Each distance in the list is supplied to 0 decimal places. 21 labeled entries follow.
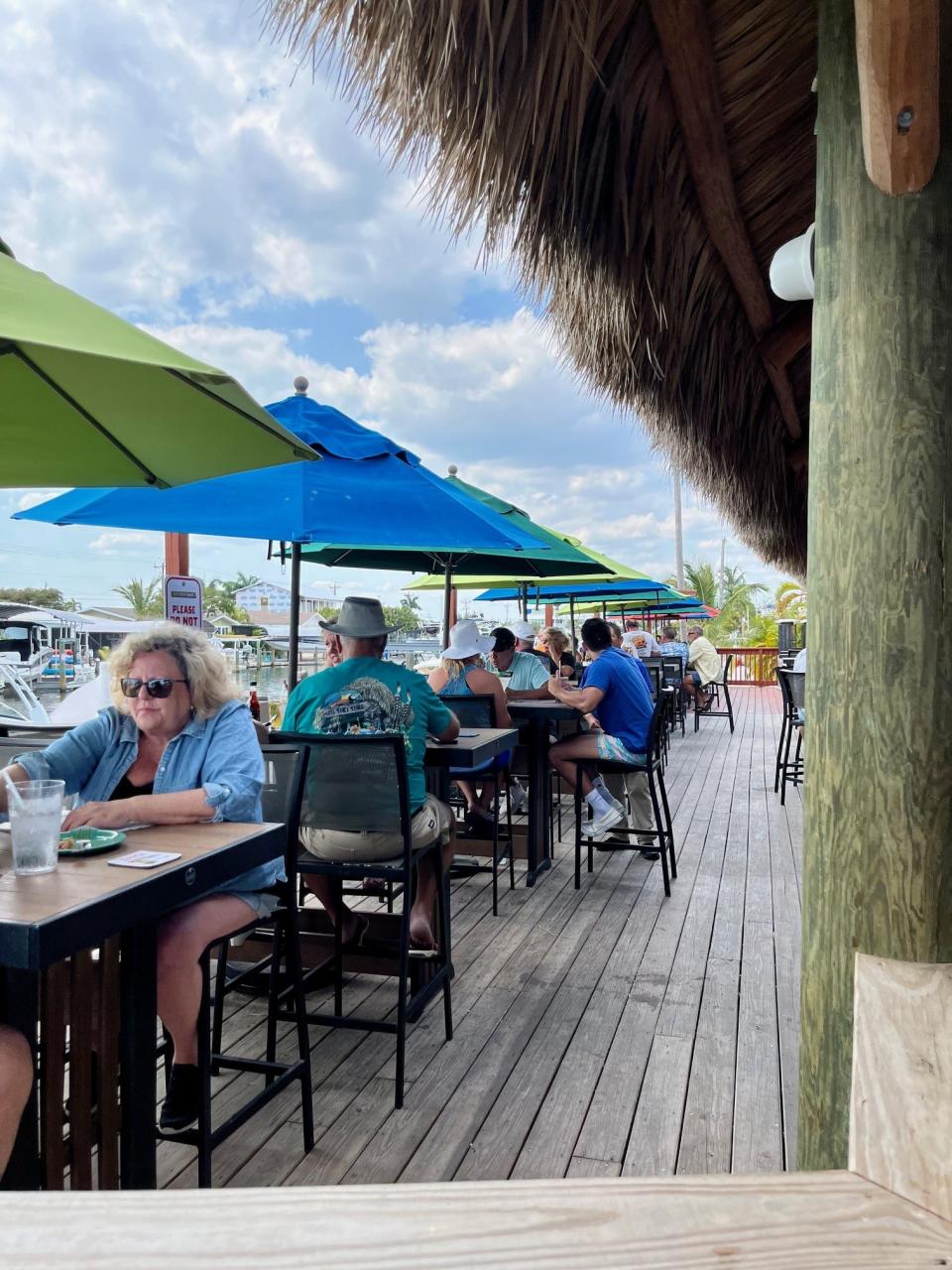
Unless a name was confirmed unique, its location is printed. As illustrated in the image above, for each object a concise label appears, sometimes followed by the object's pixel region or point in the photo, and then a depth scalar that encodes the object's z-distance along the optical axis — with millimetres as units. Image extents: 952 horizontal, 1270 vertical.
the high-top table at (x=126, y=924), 1418
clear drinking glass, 1684
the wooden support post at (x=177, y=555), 4504
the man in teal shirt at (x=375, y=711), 3188
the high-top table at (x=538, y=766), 4762
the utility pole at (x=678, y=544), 32781
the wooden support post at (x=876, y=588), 1344
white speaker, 1961
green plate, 1835
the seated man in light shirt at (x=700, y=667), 13000
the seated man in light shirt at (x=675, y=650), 13258
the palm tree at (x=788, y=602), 29625
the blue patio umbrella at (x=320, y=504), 3375
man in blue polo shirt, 5012
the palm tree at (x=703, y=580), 37062
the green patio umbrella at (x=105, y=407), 1556
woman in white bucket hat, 4629
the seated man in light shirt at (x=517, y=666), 5863
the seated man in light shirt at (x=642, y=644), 12461
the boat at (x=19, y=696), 9148
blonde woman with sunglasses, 2086
